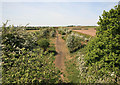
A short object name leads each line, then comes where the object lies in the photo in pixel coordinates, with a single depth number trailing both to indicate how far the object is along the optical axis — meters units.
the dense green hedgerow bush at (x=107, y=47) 4.01
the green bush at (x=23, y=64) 2.56
